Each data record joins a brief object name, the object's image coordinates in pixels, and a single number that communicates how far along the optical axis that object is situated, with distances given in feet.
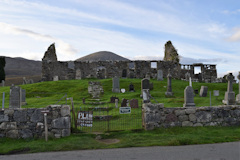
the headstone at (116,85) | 96.73
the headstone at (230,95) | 65.41
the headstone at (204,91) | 81.56
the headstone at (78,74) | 153.30
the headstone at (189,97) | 55.06
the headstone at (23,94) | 73.23
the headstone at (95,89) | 86.14
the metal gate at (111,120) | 37.16
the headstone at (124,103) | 62.80
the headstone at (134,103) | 59.41
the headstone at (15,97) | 57.31
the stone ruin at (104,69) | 157.99
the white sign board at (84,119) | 37.06
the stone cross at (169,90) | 85.50
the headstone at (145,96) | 60.29
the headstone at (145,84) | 72.33
